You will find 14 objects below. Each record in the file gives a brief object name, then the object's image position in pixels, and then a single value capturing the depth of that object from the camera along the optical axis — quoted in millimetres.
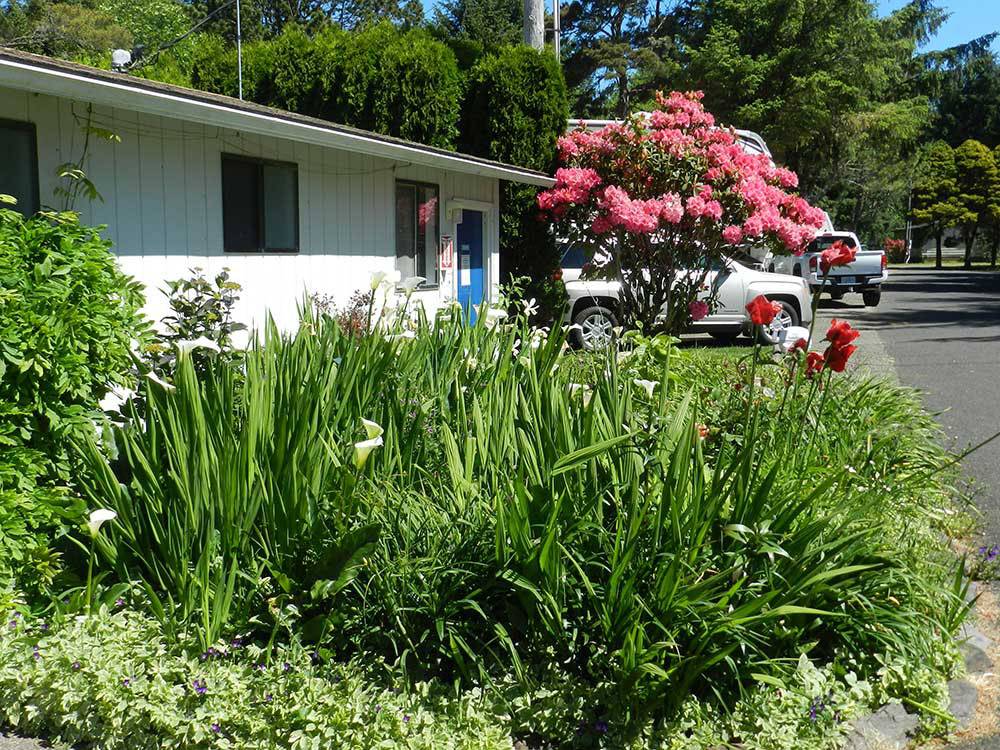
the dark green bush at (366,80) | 14852
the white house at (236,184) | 7551
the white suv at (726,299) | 15826
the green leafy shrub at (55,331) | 4230
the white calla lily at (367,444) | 3881
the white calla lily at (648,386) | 4736
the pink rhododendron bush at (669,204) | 12797
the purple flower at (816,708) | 3629
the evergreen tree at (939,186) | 58688
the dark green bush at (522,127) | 15094
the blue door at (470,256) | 14602
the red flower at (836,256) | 4292
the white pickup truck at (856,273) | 26359
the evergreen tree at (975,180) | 56812
